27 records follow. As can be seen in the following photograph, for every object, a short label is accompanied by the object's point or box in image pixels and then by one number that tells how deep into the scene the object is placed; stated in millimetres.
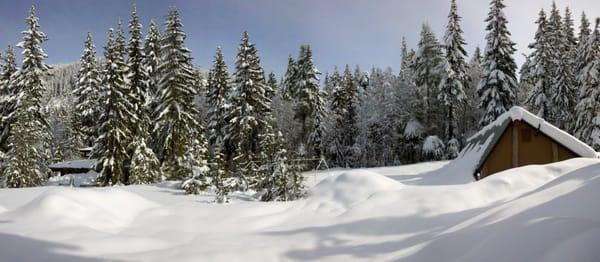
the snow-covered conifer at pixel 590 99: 27242
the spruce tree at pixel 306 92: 44750
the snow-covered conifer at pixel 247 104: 35312
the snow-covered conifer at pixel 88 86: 40188
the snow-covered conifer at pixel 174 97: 29438
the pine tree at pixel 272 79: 69438
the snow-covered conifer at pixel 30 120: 25906
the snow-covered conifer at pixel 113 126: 27672
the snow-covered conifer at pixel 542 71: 33781
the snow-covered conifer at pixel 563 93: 33250
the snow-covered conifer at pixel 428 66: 41000
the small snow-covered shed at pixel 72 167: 43822
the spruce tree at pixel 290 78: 54825
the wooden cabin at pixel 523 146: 17891
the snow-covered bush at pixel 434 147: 37000
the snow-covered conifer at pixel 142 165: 26922
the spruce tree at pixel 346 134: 48659
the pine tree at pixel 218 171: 16875
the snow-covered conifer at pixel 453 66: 36531
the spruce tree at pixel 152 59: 33375
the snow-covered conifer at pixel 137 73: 31719
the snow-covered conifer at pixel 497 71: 32938
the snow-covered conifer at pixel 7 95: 30531
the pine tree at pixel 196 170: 18266
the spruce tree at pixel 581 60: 30497
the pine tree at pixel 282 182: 13727
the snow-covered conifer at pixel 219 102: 41938
